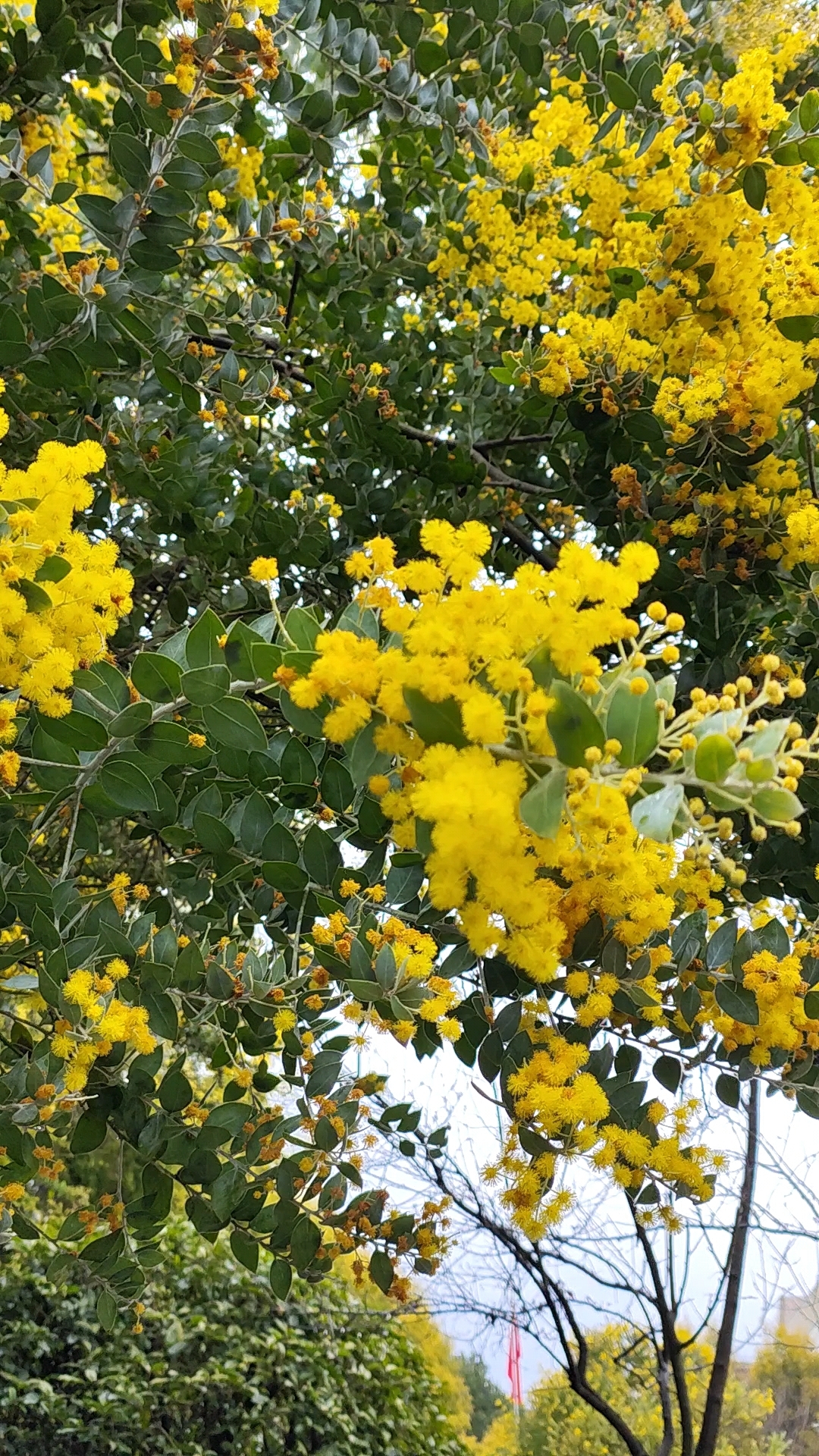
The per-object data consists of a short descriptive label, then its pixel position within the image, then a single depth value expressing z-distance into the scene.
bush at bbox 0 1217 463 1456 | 2.87
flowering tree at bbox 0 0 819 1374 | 0.68
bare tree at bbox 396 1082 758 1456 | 2.50
